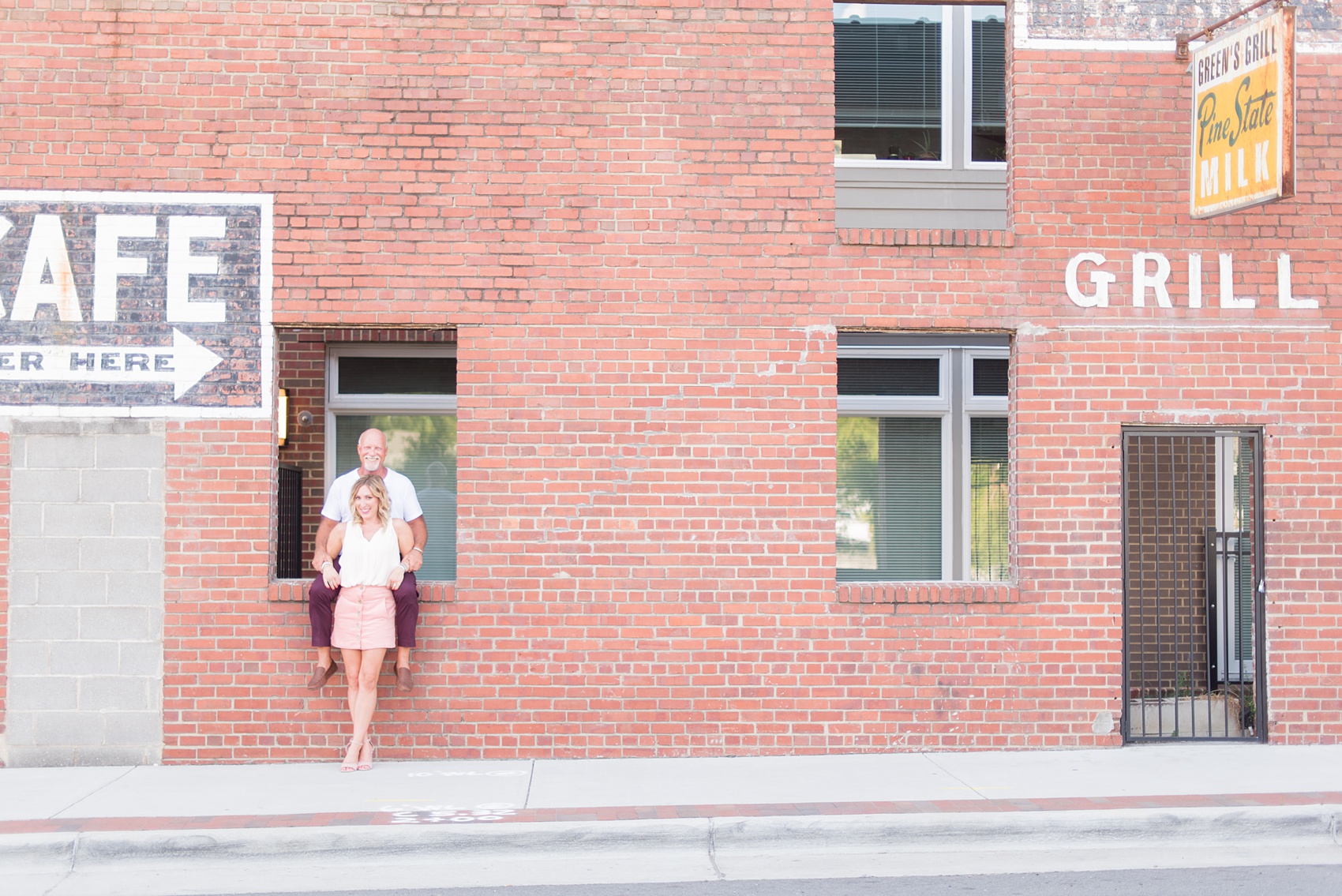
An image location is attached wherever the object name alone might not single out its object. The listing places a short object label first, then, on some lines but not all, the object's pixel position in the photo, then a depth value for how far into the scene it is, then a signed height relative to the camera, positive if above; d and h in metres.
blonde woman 7.45 -0.69
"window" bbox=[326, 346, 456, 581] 9.57 +0.51
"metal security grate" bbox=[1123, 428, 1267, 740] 8.30 -0.83
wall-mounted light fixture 9.48 +0.46
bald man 7.60 -0.70
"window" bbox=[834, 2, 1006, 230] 11.27 +3.44
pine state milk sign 7.09 +2.23
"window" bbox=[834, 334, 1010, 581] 10.49 +0.20
